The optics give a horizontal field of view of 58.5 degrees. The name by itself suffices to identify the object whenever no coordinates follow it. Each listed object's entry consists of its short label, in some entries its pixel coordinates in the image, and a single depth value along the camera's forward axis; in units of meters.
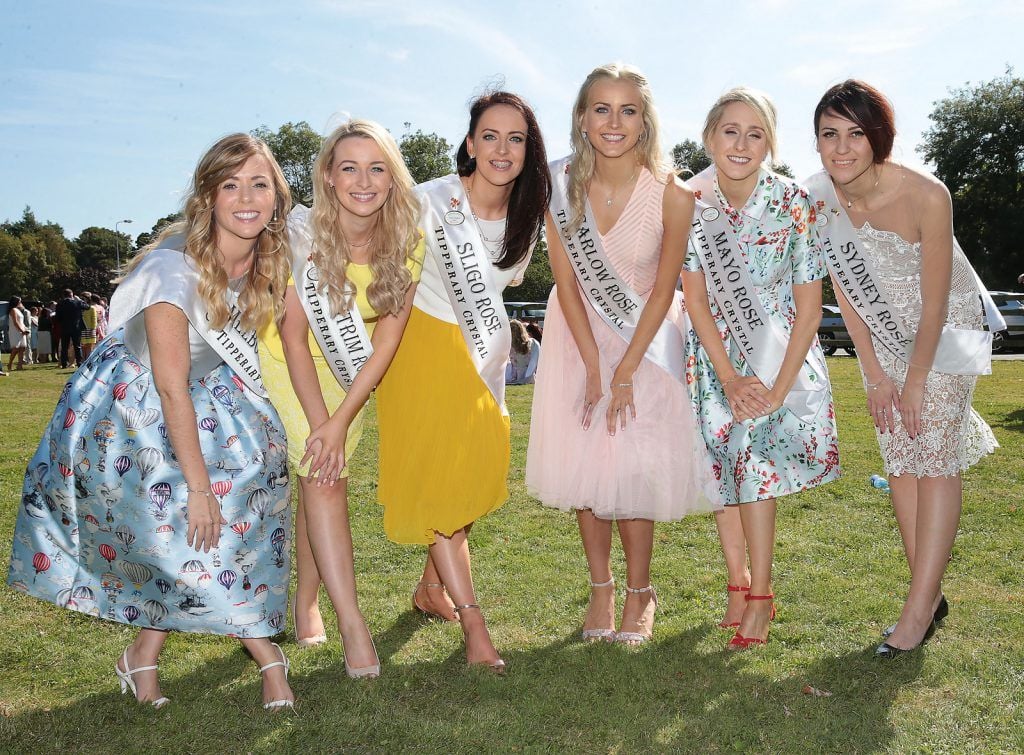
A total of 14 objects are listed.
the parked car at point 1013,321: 18.72
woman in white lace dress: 3.01
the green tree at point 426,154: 44.28
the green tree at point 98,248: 82.31
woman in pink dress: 3.17
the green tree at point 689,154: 42.18
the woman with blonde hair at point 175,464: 2.48
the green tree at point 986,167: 33.62
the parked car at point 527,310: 27.06
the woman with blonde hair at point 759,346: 3.13
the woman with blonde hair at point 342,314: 2.86
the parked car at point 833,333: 21.17
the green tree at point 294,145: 51.12
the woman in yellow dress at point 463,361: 3.04
